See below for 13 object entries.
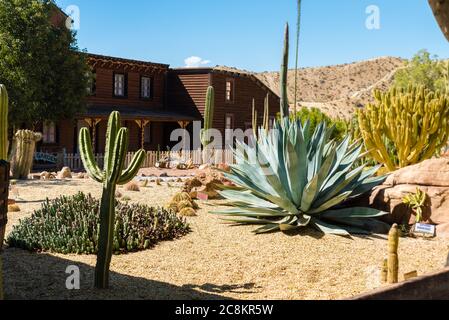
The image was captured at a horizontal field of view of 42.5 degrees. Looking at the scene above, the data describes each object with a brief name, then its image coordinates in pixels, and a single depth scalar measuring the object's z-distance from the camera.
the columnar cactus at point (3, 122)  6.47
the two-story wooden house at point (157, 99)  30.11
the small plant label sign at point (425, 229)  9.34
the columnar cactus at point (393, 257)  6.45
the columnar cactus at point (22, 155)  17.34
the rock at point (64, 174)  18.05
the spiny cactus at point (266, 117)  11.39
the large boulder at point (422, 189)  9.88
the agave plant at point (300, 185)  9.30
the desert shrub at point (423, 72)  51.72
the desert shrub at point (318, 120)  21.02
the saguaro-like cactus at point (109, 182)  6.45
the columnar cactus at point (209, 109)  26.67
